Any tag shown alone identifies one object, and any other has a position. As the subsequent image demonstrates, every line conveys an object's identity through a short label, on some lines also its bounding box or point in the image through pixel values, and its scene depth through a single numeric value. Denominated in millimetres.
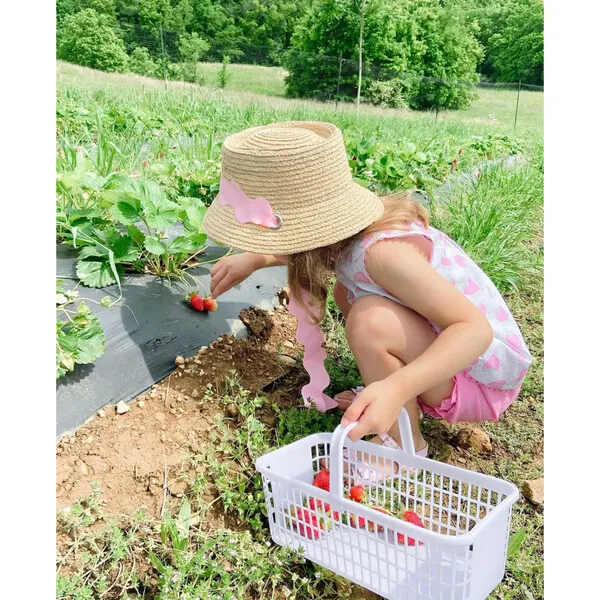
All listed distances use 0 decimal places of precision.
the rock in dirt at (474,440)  1839
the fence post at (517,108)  15097
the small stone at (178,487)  1469
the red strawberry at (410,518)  1371
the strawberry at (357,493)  1404
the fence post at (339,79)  13967
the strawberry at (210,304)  1967
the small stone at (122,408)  1606
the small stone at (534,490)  1641
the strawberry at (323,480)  1474
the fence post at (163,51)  12272
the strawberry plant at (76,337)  1513
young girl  1347
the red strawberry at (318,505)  1297
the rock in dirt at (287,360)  2023
